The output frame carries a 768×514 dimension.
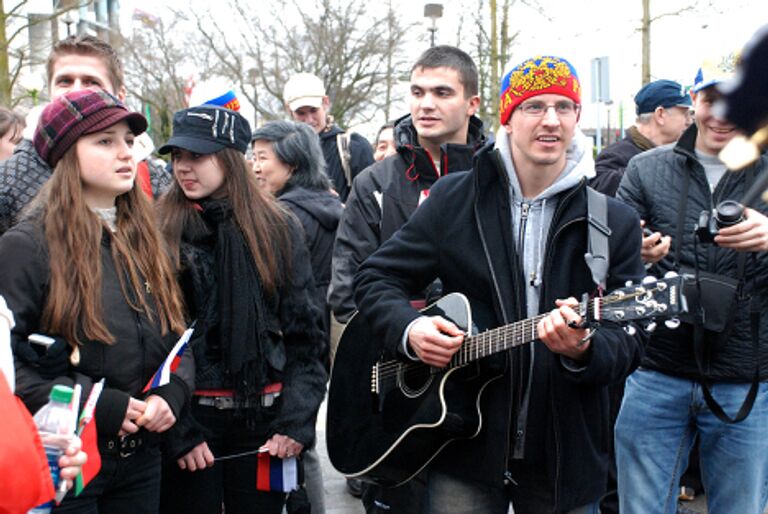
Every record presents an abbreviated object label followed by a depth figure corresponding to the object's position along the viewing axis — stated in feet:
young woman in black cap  11.50
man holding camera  11.20
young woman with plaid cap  9.18
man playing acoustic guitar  9.14
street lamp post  51.28
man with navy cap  19.19
